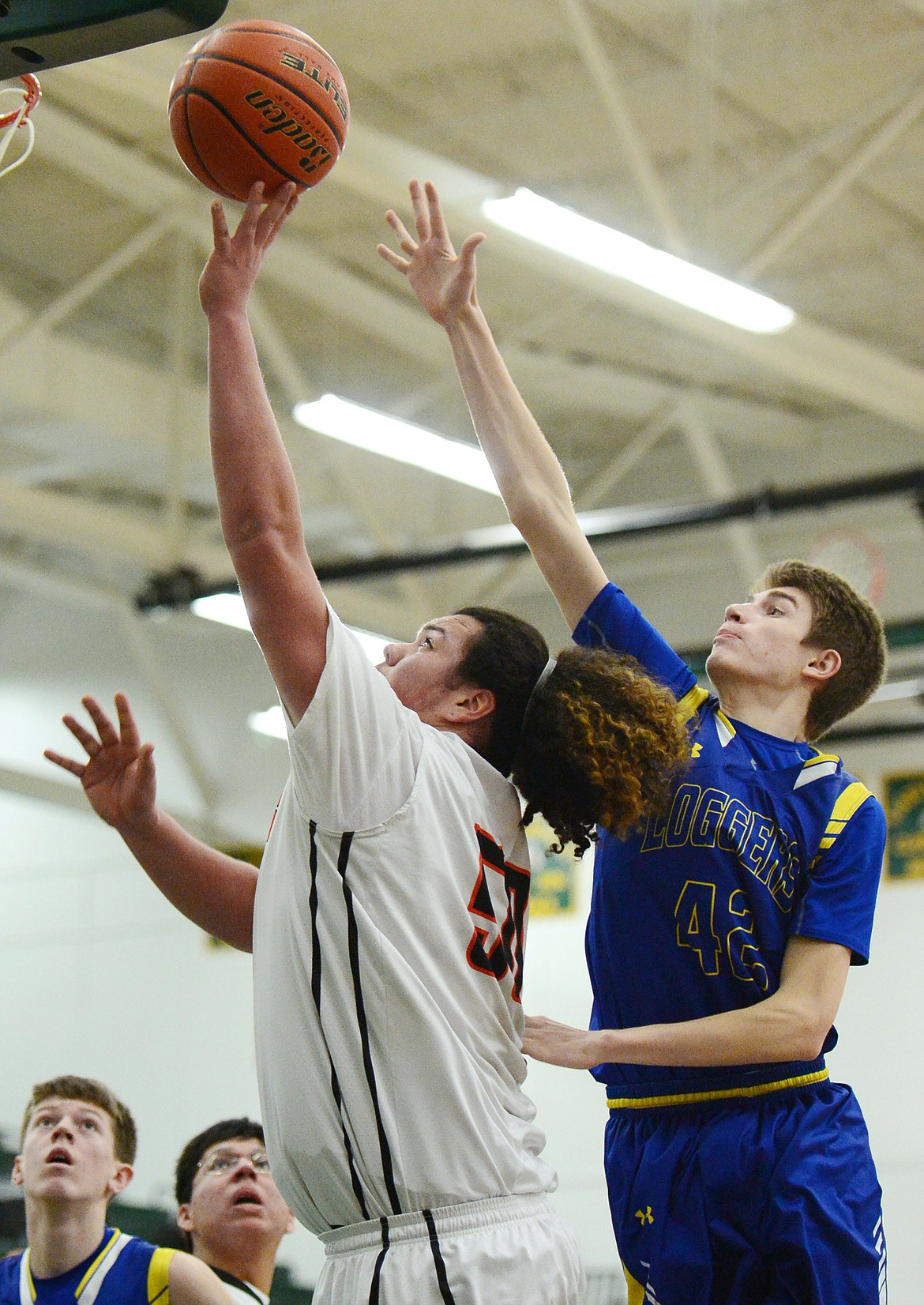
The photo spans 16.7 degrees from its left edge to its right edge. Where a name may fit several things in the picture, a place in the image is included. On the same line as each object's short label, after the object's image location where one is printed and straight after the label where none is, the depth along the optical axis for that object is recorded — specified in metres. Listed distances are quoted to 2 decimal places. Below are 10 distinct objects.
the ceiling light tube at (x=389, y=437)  20.16
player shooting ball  5.25
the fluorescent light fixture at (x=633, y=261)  15.26
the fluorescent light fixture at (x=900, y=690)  27.05
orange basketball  6.77
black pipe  21.14
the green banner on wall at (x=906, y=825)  27.59
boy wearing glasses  10.09
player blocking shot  6.26
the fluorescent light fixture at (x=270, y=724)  29.62
